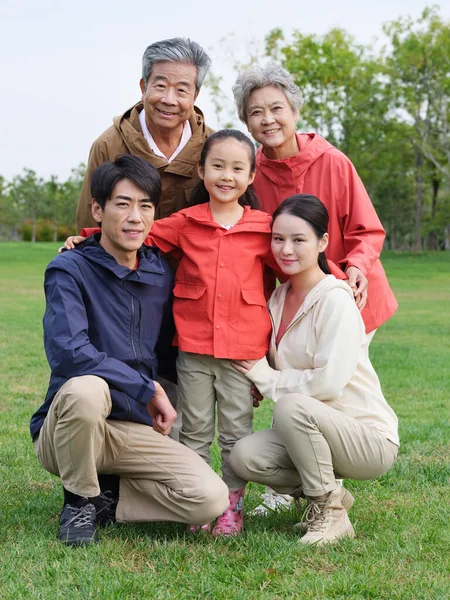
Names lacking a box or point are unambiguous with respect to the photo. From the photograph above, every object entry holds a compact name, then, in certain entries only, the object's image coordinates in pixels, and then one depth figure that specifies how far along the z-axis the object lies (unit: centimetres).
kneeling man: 344
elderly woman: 408
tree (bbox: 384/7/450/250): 3469
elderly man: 422
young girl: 380
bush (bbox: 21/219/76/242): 6662
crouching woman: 361
